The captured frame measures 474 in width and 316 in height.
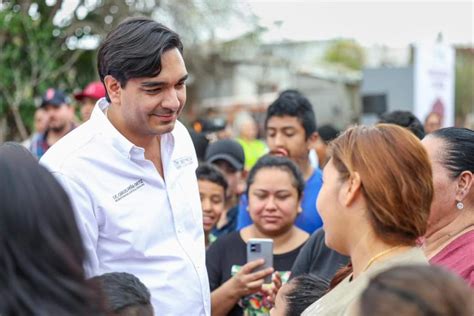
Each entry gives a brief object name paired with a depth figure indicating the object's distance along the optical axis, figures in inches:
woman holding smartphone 154.9
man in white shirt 117.4
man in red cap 293.1
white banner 470.9
